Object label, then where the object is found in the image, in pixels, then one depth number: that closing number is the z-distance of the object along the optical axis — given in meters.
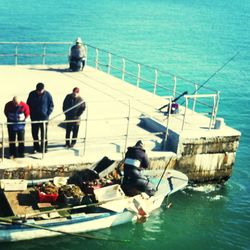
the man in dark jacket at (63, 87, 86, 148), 13.92
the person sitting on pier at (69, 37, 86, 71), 22.05
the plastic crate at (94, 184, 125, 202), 12.55
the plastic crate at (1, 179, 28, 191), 12.48
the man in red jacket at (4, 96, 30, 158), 12.83
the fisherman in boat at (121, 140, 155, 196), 13.05
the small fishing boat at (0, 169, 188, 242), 11.65
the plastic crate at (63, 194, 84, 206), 12.24
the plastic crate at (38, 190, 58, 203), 12.18
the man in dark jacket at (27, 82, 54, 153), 13.28
